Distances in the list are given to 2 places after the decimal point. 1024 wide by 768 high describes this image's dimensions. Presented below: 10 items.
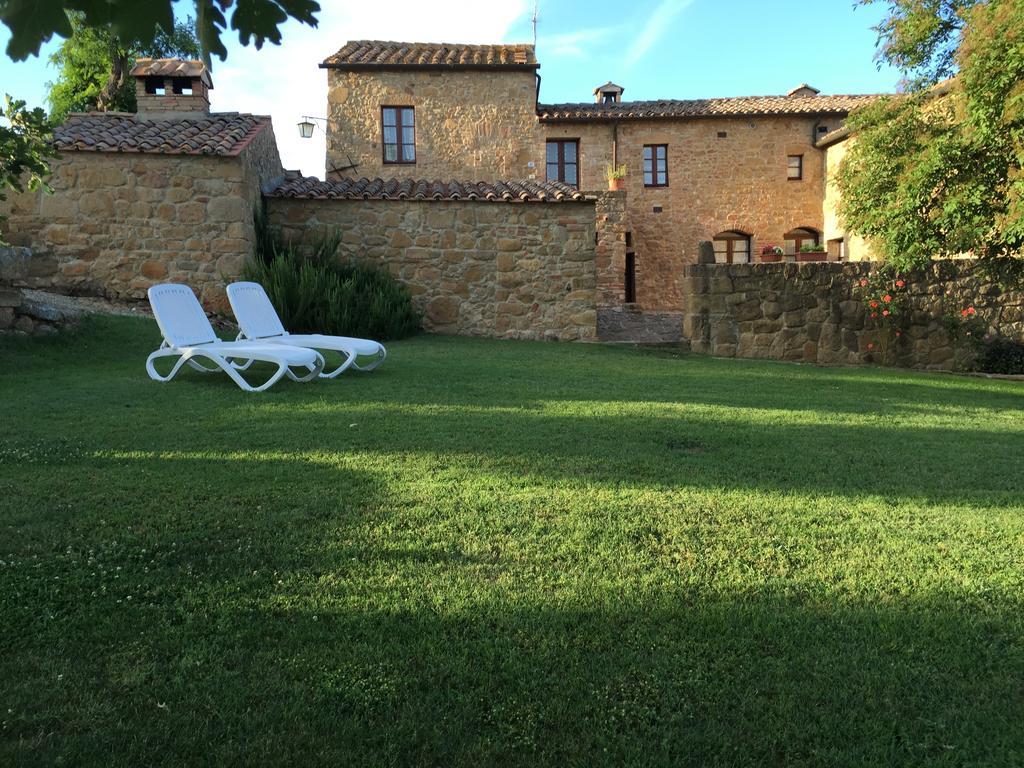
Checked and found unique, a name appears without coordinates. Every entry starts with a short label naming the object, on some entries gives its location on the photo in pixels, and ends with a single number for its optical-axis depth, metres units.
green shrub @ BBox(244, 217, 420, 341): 11.16
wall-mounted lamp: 20.73
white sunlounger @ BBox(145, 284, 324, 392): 6.39
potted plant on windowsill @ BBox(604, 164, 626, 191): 21.28
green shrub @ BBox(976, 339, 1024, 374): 11.47
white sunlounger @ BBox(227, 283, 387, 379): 7.61
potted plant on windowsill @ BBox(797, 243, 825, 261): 21.22
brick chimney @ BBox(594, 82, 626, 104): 25.06
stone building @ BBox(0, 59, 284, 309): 11.49
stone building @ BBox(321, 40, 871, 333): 21.31
